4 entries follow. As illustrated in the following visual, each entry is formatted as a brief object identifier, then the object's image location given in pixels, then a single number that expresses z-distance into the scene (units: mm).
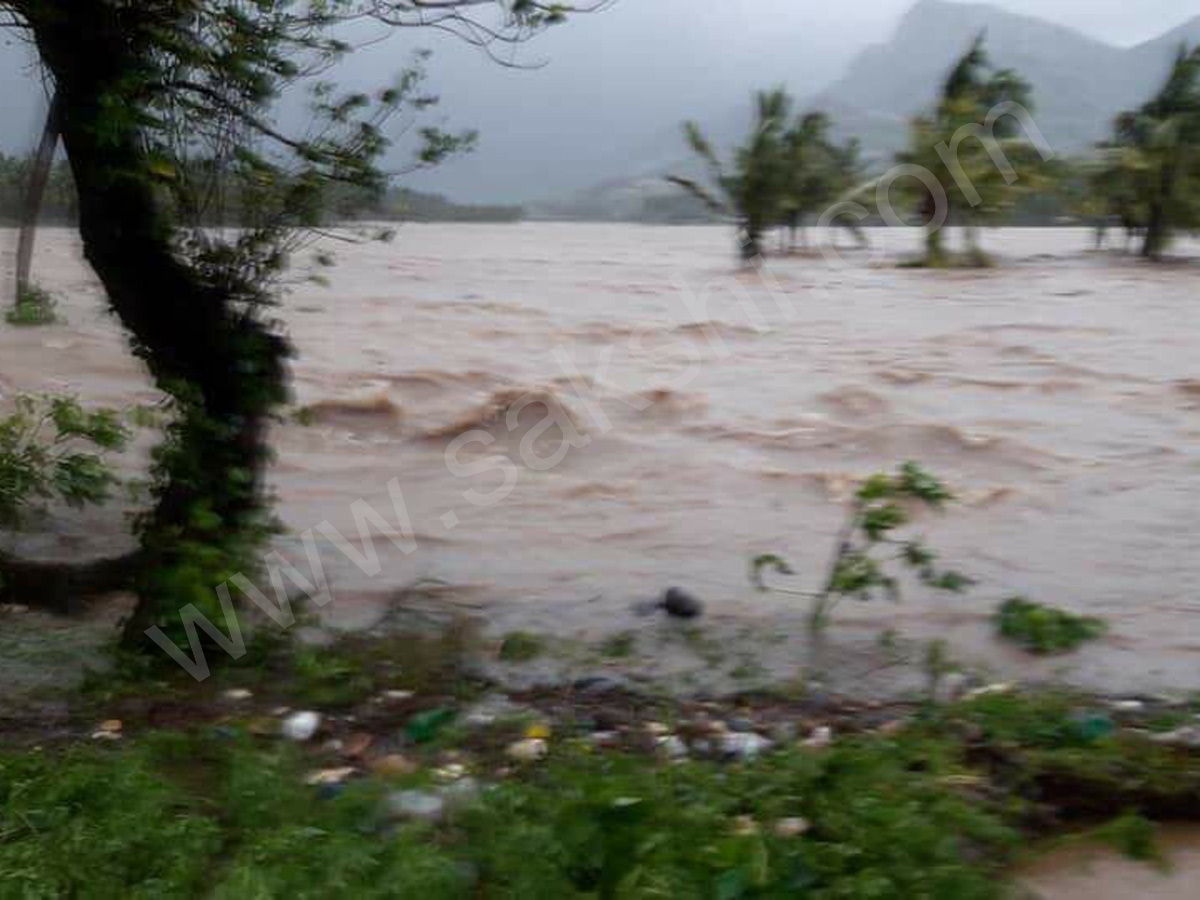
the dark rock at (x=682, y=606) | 4410
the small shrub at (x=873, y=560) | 3977
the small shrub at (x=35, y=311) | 8859
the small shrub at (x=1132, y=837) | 2959
